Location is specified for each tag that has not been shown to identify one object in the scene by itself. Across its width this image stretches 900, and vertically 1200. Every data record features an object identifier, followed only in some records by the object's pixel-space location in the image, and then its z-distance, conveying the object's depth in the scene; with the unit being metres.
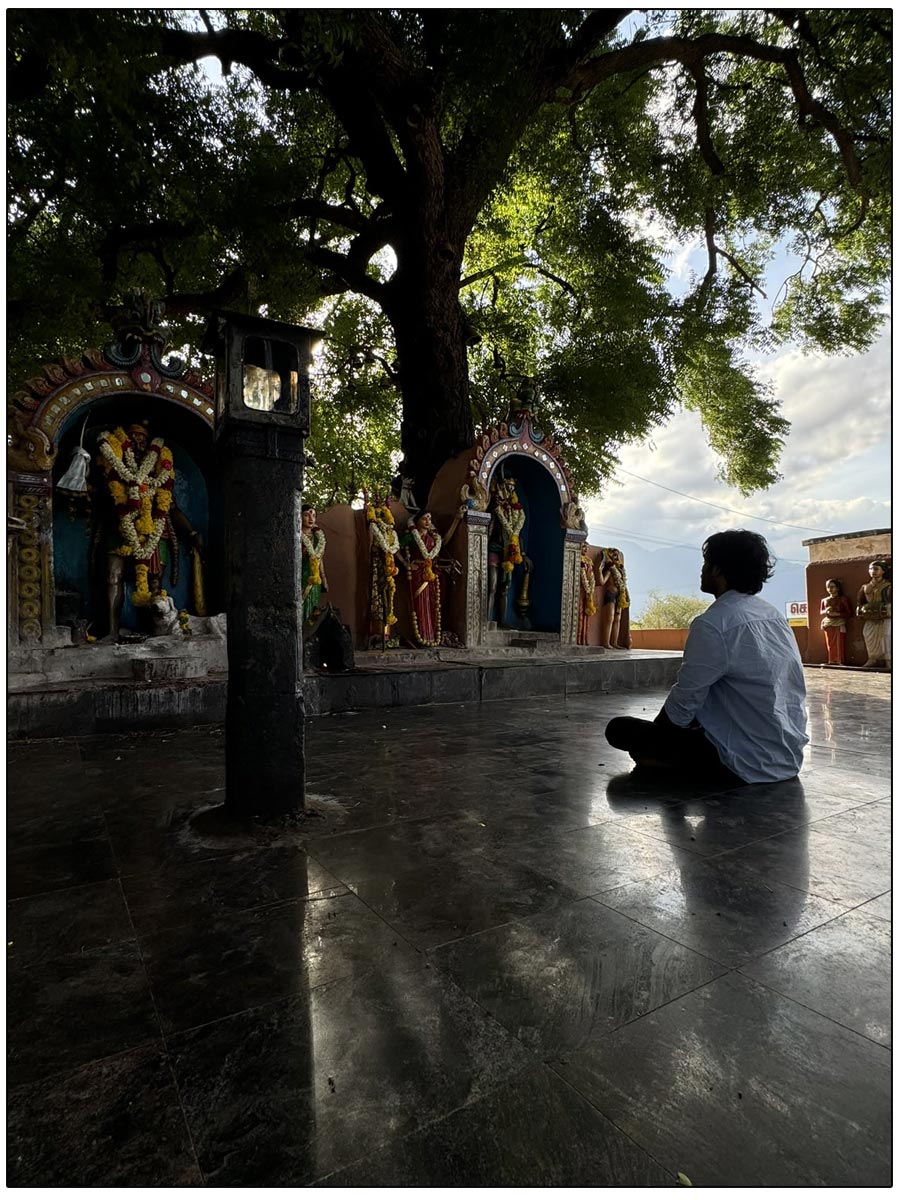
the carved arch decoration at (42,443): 5.58
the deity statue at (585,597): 10.56
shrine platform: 4.76
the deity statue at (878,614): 11.77
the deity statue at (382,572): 8.09
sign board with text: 20.48
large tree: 7.21
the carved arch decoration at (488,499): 8.86
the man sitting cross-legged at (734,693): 3.26
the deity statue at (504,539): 9.86
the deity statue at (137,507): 6.31
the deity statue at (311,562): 7.29
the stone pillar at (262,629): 2.79
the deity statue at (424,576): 8.41
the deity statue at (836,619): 12.88
